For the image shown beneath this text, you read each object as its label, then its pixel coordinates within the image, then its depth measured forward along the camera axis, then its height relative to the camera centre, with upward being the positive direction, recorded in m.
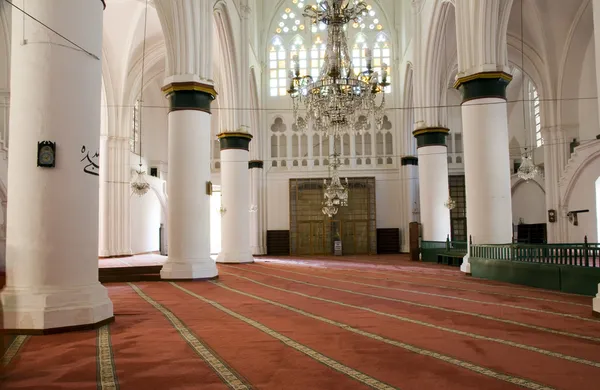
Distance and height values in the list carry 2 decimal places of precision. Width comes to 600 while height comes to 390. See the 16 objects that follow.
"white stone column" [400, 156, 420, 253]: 18.91 +1.18
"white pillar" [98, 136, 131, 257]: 16.00 +1.04
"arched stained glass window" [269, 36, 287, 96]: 20.34 +6.02
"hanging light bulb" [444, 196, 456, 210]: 13.70 +0.56
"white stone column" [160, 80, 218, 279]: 9.00 +0.75
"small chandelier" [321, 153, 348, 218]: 15.19 +1.11
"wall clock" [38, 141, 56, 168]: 4.50 +0.67
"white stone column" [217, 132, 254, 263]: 13.42 +0.76
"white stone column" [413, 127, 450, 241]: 13.79 +1.20
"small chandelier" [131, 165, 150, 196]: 15.55 +1.31
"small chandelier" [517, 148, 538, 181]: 12.89 +1.36
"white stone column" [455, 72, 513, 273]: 8.99 +1.09
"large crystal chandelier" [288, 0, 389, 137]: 10.59 +2.92
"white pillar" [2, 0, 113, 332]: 4.41 +0.41
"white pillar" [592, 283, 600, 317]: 4.79 -0.76
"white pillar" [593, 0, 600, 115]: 4.91 +1.88
